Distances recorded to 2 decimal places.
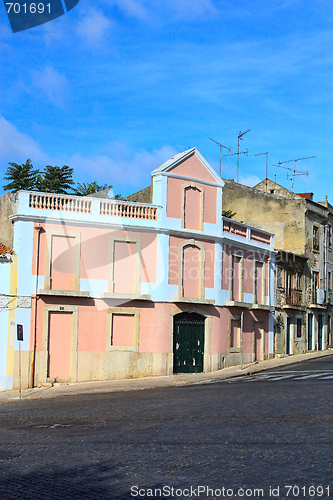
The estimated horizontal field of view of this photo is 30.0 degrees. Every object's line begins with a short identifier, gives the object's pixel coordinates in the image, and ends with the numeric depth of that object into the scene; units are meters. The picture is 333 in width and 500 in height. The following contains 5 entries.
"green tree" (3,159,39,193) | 52.00
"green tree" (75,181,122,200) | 59.67
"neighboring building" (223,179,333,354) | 44.28
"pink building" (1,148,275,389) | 26.61
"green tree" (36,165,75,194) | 51.66
